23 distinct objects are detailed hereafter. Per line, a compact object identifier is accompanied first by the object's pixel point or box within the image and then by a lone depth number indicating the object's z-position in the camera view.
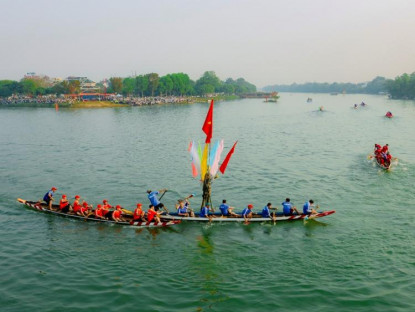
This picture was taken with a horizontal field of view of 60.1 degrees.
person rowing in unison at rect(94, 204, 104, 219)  26.83
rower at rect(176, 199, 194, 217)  26.57
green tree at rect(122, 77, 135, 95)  184.50
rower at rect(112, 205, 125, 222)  26.38
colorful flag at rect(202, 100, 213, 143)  25.04
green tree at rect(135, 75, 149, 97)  187.68
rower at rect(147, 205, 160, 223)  25.80
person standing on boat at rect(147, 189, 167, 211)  27.52
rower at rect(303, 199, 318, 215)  26.84
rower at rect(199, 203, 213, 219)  26.37
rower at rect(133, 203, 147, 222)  26.06
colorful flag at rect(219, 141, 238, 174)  27.10
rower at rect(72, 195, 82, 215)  27.62
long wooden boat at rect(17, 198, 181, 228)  26.05
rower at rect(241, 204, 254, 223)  26.27
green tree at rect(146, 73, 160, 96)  188.62
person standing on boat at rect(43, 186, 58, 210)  28.96
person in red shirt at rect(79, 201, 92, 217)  27.32
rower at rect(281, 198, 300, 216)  26.69
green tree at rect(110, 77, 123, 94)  176.25
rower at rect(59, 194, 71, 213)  28.30
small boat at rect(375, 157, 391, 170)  41.36
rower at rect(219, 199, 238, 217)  26.41
